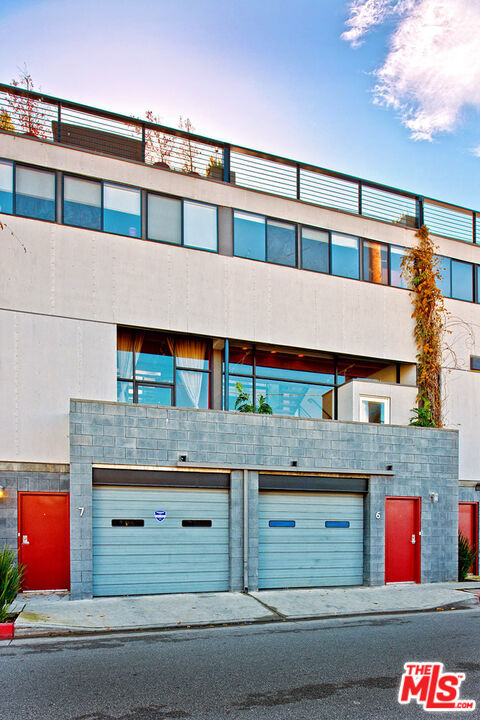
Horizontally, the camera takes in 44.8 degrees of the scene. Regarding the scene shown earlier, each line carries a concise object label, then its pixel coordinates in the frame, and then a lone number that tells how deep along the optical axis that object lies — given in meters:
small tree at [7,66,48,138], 13.71
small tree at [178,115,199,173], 15.48
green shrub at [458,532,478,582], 15.80
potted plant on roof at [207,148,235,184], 15.61
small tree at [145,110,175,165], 15.58
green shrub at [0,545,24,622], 9.73
